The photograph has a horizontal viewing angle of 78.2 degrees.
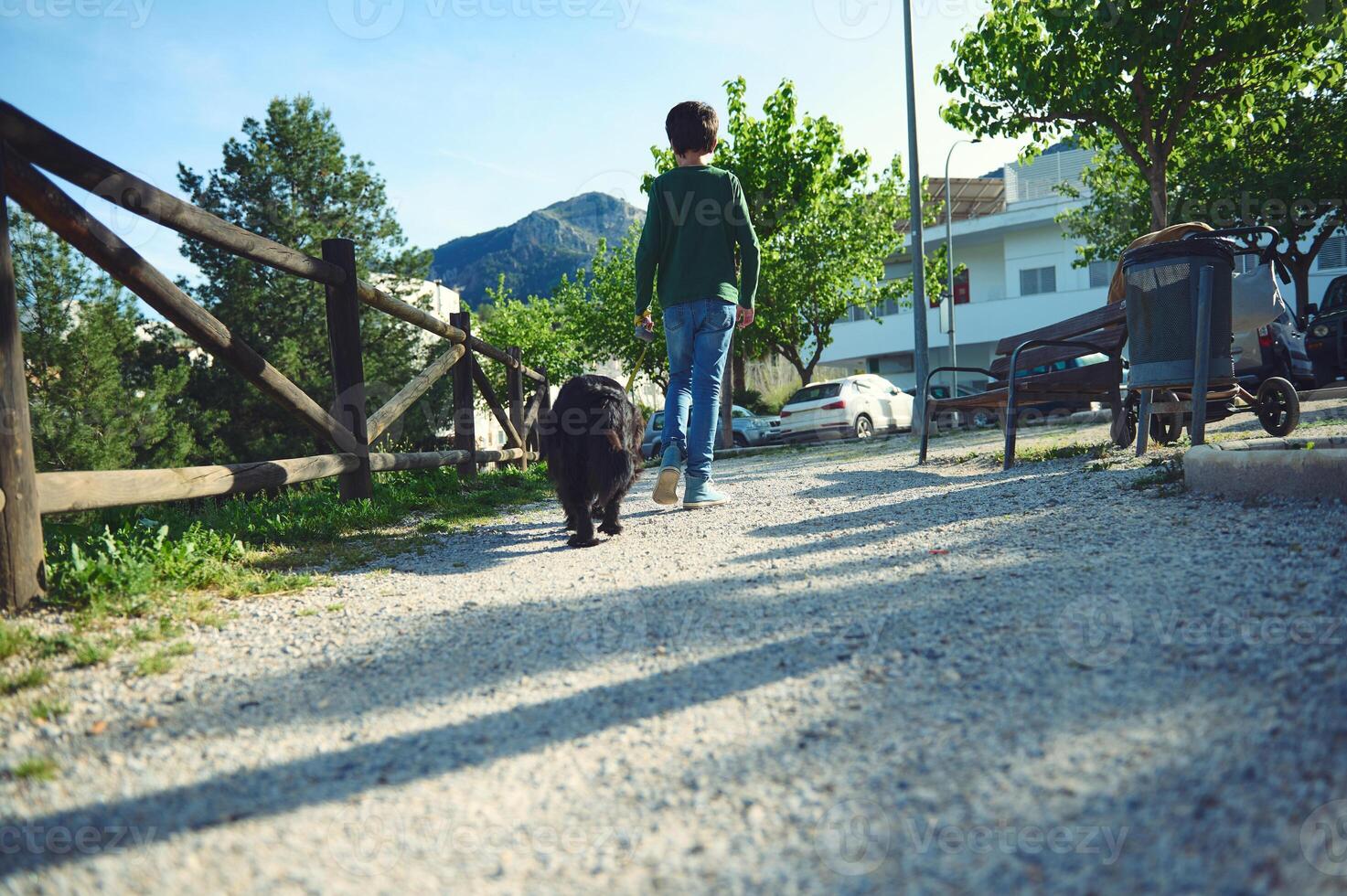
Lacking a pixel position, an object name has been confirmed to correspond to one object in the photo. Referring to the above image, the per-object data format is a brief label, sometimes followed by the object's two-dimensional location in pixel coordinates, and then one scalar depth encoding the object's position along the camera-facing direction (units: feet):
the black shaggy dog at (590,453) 13.85
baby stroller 15.28
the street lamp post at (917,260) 52.41
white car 64.03
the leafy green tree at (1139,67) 32.60
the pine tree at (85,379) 62.64
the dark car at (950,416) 62.90
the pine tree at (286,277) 81.61
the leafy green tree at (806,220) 61.46
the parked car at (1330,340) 42.06
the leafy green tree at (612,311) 103.71
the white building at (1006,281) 116.06
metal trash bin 15.56
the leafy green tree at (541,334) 116.47
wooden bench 19.49
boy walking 16.10
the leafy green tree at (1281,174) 65.77
